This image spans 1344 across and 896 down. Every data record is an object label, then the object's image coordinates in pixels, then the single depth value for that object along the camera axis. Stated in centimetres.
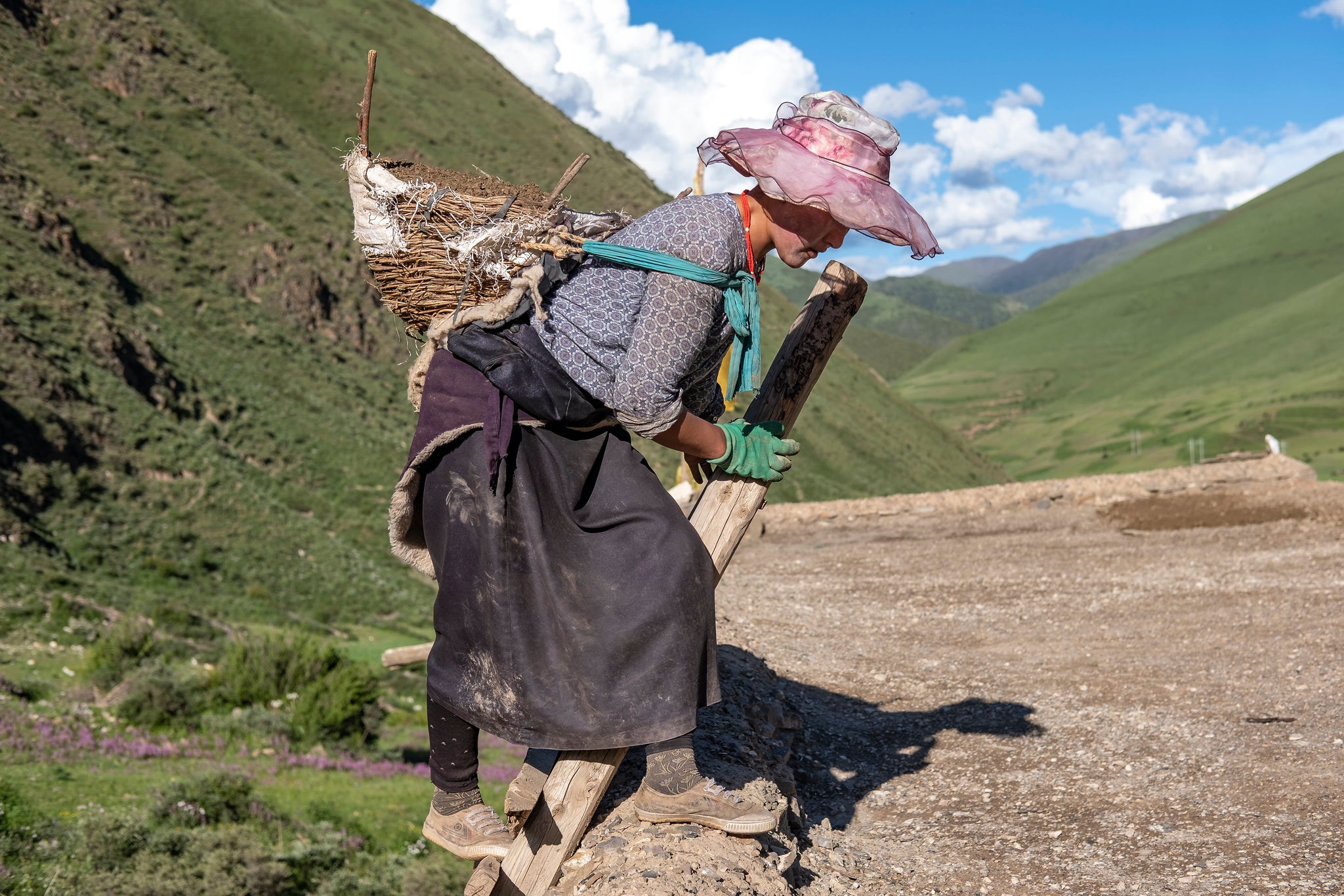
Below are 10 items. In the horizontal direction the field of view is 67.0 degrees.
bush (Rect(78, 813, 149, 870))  518
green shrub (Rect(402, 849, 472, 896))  589
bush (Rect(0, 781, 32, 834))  535
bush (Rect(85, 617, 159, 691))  920
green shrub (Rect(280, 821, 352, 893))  600
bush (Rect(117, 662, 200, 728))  851
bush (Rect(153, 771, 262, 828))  617
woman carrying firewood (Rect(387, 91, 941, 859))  255
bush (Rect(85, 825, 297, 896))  505
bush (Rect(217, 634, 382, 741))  971
